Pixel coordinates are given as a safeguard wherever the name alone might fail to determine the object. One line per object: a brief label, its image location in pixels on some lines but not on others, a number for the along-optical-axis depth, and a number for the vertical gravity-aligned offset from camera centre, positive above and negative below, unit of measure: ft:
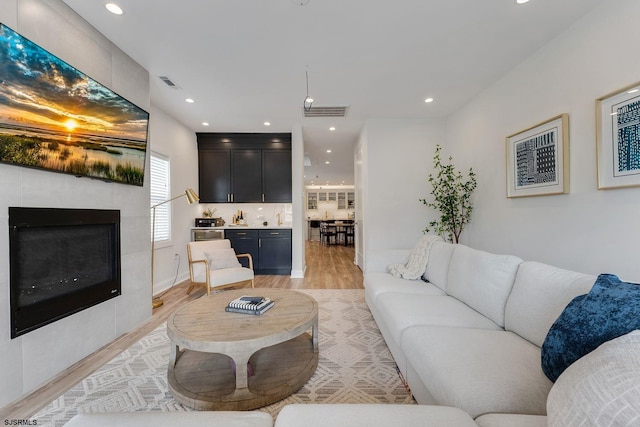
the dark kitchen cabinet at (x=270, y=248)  16.25 -2.03
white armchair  11.09 -2.34
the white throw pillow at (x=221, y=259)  11.74 -1.99
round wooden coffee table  5.01 -3.50
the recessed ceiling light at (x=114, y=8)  6.47 +5.24
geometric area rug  5.21 -3.77
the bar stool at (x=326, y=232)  32.32 -2.08
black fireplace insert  5.52 -1.16
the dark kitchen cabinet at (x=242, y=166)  16.83 +3.22
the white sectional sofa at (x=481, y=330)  3.44 -2.29
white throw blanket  9.09 -1.74
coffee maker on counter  16.31 -0.40
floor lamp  10.83 +0.22
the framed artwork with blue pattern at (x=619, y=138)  5.72 +1.77
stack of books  6.29 -2.22
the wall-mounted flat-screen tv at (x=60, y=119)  5.25 +2.42
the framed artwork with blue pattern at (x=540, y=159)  7.44 +1.77
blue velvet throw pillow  3.05 -1.33
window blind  12.96 +1.20
